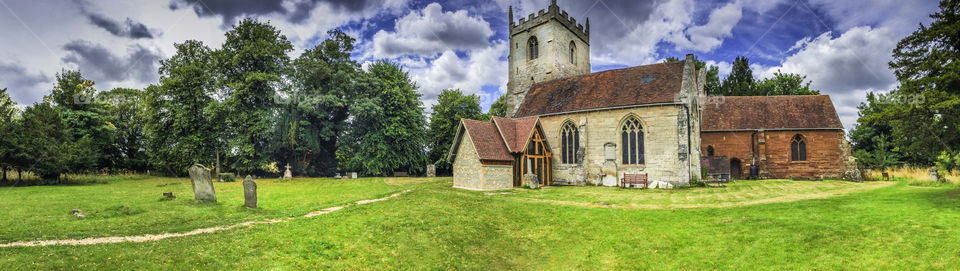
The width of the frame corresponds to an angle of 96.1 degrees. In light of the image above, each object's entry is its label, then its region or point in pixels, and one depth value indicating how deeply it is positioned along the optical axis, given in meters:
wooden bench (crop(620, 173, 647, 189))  25.25
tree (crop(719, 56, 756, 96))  47.96
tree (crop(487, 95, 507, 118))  50.12
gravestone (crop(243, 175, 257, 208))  15.30
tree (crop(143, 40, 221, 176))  36.03
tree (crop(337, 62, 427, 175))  37.22
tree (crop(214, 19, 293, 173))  35.34
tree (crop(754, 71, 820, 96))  47.59
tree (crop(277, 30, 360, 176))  36.38
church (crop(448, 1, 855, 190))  24.97
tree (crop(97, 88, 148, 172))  40.97
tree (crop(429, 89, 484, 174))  43.53
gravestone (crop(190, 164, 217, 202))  16.14
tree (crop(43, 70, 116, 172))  33.75
